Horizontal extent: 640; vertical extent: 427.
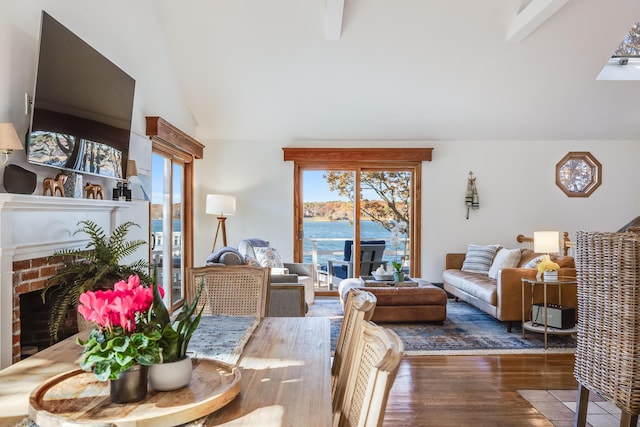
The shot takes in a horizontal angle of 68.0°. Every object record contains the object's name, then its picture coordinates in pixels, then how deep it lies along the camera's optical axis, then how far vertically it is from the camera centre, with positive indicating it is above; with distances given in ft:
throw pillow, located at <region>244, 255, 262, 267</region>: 17.62 -1.38
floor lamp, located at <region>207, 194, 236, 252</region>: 21.09 +0.91
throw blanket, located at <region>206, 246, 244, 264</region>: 16.29 -1.06
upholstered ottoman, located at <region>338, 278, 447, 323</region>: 16.96 -2.81
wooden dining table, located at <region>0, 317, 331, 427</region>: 4.07 -1.64
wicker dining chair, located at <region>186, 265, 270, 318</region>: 8.66 -1.18
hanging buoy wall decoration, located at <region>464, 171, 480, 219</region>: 23.47 +1.55
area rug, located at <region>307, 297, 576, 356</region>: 14.48 -3.69
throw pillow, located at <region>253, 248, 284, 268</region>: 19.42 -1.33
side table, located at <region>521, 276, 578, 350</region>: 14.76 -2.68
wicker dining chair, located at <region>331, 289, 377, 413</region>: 5.03 -1.29
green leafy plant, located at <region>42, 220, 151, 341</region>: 9.39 -1.06
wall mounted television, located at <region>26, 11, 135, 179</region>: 9.10 +2.58
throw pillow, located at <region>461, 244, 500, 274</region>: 21.47 -1.47
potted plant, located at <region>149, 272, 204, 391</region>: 4.35 -1.19
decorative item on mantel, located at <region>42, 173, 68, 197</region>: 9.75 +0.80
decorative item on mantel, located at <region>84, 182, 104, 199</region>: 11.68 +0.83
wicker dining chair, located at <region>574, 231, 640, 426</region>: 6.67 -1.35
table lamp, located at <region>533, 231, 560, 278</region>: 16.12 -0.52
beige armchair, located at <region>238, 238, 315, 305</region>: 18.90 -1.82
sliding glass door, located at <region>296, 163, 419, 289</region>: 23.95 +0.35
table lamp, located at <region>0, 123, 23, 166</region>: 7.92 +1.41
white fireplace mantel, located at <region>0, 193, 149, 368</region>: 8.11 -0.10
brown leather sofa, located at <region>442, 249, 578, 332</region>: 16.17 -2.32
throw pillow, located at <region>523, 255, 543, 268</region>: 17.49 -1.32
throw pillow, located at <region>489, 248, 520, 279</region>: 19.45 -1.41
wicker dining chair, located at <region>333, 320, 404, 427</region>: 3.05 -1.11
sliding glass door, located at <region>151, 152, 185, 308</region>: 18.08 +0.00
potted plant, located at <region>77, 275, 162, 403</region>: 3.91 -0.98
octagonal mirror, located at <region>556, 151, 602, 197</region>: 23.75 +2.67
